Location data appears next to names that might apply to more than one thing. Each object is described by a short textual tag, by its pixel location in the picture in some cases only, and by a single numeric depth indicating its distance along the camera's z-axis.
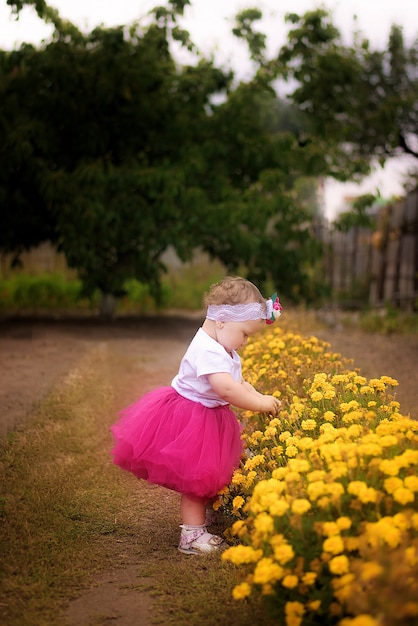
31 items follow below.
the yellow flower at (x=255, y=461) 2.79
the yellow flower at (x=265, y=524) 2.05
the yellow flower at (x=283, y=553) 1.98
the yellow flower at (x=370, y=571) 1.75
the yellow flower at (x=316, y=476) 2.18
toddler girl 2.95
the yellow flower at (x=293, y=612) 1.98
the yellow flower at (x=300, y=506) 2.01
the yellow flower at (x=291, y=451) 2.59
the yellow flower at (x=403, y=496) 2.03
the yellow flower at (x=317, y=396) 2.90
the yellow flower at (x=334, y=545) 1.94
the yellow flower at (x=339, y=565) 1.89
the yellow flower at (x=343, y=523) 2.00
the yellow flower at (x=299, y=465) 2.27
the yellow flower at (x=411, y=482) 2.10
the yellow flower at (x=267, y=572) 1.96
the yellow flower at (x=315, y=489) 2.08
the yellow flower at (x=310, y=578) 1.96
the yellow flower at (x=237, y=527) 2.28
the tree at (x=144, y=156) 8.45
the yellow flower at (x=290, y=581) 1.94
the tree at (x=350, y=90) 8.92
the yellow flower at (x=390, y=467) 2.11
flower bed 1.76
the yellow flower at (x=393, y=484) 2.11
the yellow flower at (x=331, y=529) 1.98
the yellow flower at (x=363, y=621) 1.65
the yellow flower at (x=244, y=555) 2.08
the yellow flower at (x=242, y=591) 2.02
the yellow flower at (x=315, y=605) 1.95
